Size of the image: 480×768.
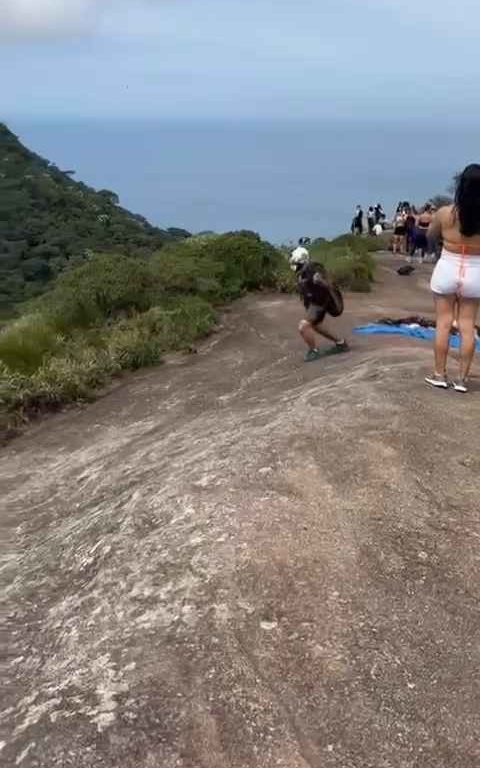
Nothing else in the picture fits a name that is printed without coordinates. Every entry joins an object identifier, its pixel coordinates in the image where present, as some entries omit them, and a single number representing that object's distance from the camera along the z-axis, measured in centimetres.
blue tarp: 1156
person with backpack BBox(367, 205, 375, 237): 3516
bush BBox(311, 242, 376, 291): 1771
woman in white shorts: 670
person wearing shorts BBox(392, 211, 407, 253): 2678
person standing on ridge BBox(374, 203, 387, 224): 3625
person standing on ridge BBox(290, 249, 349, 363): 1022
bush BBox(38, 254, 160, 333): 1359
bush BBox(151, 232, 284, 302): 1530
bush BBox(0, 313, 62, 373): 1159
